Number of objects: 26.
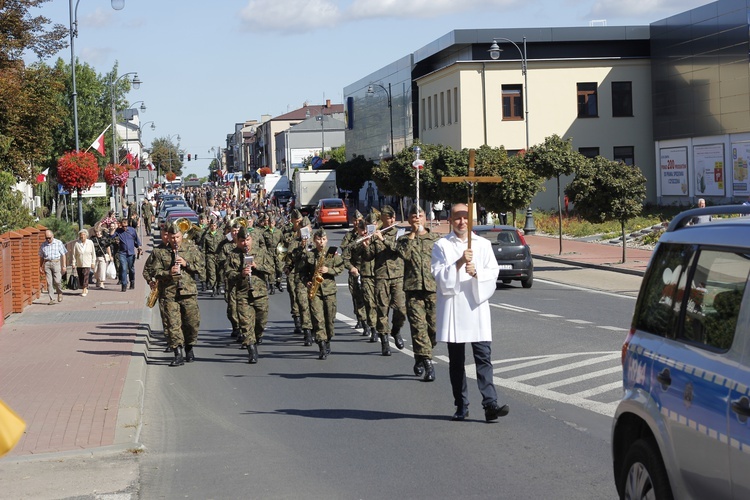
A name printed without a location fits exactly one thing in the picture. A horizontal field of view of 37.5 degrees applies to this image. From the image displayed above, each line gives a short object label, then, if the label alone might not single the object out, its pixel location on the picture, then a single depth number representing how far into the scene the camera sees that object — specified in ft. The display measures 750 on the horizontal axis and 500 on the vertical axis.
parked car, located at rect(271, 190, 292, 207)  257.83
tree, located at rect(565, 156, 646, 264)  97.14
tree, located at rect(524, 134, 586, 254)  118.83
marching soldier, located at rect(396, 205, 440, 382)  38.32
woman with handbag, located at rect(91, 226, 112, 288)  91.09
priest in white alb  29.68
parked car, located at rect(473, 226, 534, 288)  81.66
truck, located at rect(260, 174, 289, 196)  278.46
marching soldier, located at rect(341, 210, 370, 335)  51.96
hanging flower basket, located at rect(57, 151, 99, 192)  109.29
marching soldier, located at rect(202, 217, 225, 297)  77.61
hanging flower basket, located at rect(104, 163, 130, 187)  148.87
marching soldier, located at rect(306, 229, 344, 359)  45.52
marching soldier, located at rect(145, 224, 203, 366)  45.11
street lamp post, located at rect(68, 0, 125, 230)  116.72
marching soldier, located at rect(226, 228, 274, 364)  45.78
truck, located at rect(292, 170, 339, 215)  225.15
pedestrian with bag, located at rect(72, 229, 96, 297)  82.79
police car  14.49
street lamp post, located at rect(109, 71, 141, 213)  165.68
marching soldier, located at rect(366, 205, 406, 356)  46.29
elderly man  76.79
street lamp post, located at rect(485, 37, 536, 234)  153.17
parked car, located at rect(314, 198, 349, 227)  187.32
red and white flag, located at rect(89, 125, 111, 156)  126.10
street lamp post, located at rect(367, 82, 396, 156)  238.31
